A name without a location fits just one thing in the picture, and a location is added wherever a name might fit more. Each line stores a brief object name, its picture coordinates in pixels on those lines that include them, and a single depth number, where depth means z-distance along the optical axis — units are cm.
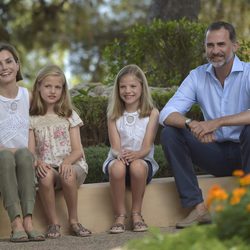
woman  756
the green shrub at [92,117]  1093
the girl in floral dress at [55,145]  792
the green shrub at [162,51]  1317
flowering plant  413
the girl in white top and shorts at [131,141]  805
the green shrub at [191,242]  404
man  809
